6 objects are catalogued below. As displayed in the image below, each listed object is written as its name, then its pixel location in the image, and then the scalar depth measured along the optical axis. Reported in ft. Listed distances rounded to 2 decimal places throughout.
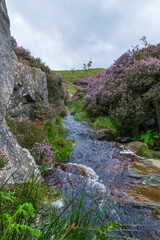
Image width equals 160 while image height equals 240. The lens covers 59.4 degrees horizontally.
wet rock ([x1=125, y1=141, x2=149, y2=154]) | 20.58
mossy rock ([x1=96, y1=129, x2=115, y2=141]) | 26.47
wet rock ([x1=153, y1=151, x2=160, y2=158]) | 20.13
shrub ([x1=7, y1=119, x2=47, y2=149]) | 14.12
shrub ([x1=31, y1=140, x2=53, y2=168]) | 13.33
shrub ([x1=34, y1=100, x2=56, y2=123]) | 20.82
